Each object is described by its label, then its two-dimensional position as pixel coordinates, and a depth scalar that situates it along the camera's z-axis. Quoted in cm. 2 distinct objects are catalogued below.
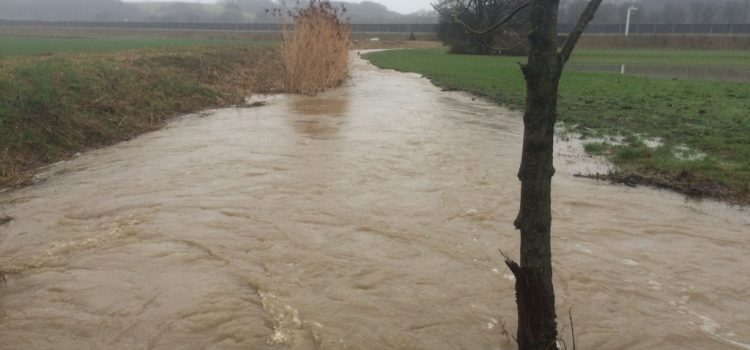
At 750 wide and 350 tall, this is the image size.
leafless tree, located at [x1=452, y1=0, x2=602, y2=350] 229
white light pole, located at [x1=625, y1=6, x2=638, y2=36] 6770
